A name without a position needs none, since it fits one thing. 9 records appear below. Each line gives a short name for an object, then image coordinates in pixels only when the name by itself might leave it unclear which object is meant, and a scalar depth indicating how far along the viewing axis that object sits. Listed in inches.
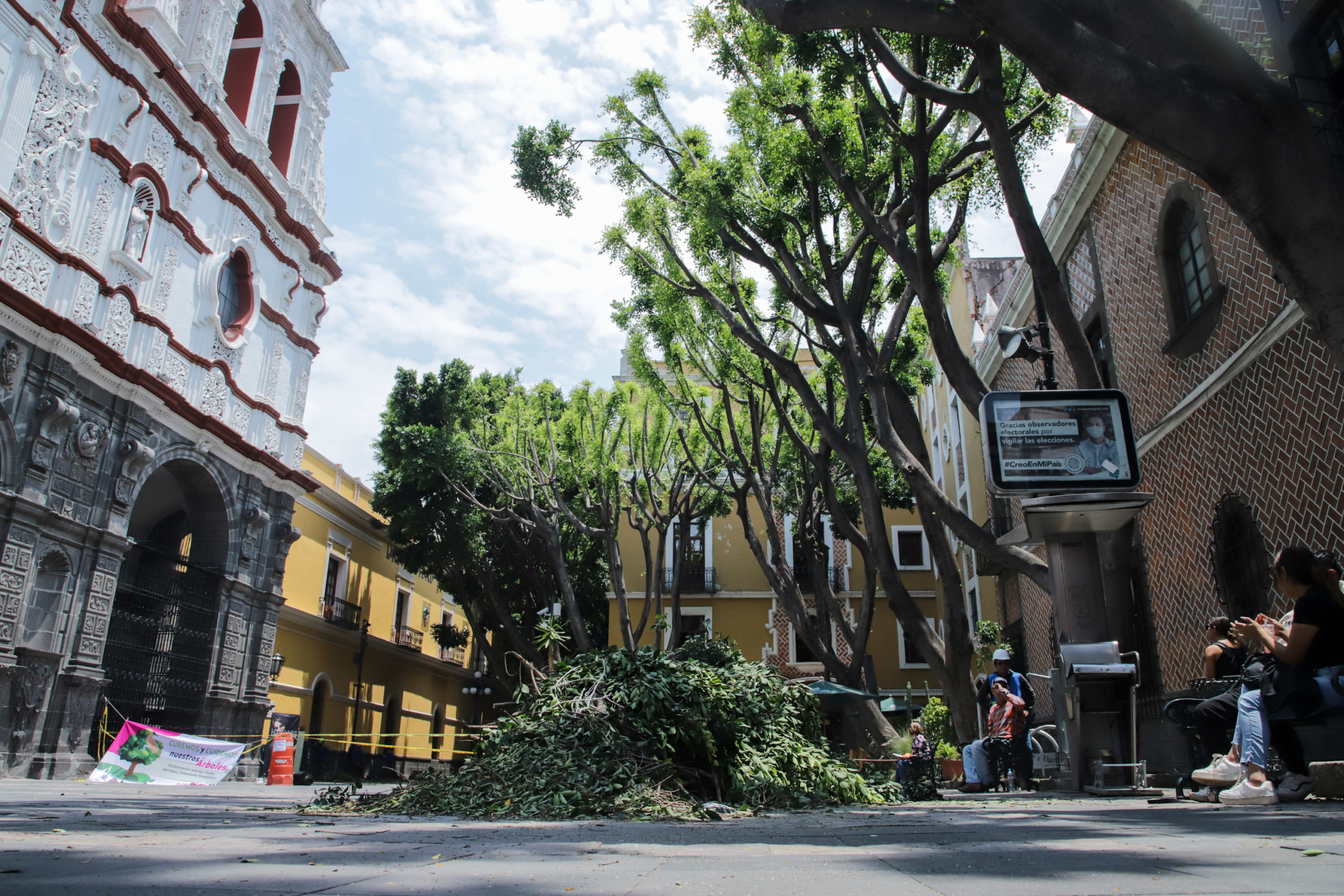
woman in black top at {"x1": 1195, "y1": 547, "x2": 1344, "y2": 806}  193.0
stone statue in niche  595.8
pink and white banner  509.7
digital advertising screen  287.6
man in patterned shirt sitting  374.6
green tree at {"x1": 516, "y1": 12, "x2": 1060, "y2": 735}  352.2
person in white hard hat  389.7
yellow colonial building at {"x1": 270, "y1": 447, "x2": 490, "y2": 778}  901.8
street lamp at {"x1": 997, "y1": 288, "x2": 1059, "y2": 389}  320.2
